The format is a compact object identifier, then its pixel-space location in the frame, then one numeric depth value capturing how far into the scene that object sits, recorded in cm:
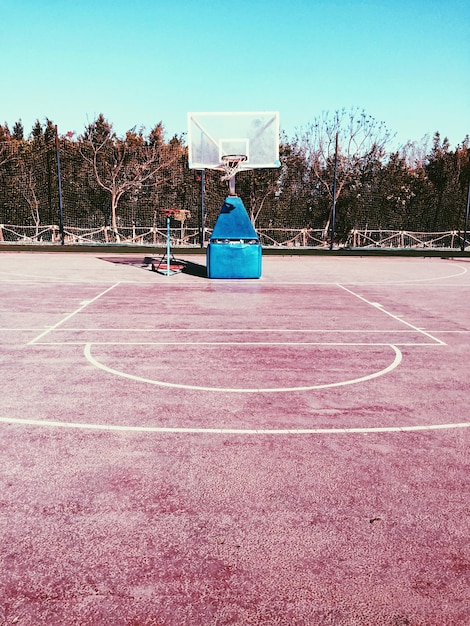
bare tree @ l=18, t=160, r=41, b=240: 3684
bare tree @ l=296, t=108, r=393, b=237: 4059
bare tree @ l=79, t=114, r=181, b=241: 3744
